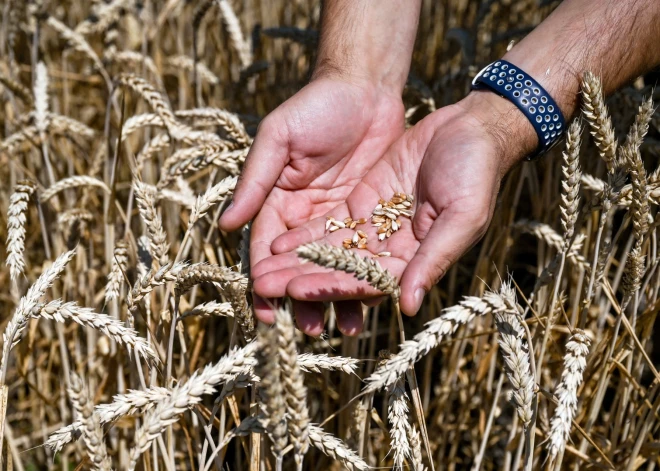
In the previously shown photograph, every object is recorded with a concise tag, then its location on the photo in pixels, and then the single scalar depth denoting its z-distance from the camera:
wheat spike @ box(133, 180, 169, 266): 0.81
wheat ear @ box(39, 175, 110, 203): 0.92
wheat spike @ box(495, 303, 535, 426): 0.75
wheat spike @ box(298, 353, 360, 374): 0.77
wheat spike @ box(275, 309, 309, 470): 0.70
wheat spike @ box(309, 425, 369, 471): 0.77
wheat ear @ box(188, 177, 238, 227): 0.82
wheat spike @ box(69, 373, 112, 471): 0.70
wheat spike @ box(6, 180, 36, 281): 0.82
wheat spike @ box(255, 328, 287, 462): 0.70
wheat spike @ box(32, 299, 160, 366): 0.77
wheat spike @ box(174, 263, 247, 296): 0.77
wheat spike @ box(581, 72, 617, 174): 0.79
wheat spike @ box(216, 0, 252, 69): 1.05
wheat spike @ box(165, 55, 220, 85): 1.06
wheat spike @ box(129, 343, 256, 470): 0.71
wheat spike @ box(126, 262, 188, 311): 0.78
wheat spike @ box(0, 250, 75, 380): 0.76
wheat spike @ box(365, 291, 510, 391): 0.74
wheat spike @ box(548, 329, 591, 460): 0.73
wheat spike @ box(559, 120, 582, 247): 0.78
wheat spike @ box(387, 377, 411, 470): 0.77
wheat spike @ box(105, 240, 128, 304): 0.83
